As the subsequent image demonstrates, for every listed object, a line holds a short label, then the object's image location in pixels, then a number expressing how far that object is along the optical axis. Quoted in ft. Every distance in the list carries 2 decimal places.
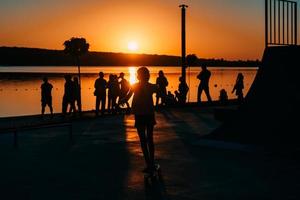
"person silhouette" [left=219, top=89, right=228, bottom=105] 65.31
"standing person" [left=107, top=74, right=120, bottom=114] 52.35
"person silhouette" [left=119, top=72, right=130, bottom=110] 53.29
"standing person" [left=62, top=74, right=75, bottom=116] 48.85
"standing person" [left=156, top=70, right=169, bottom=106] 57.38
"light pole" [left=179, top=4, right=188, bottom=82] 62.98
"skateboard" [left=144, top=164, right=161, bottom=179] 20.92
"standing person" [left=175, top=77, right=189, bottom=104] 63.22
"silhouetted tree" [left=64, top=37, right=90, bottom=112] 97.81
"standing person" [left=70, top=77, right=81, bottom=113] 49.64
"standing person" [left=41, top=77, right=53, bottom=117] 51.84
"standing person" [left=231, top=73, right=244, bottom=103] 66.36
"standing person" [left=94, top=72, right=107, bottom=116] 50.42
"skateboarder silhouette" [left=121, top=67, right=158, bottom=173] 21.43
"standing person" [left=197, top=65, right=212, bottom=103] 58.73
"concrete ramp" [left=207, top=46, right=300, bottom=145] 26.57
